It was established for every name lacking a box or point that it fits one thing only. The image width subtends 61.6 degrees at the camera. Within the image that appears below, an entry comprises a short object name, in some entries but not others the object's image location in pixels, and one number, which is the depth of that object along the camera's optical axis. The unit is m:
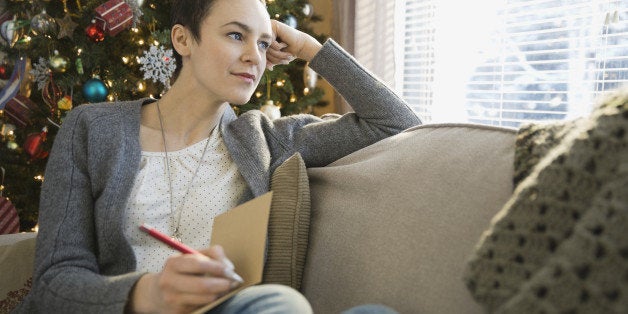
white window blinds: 1.99
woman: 1.03
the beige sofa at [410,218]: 0.82
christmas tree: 2.19
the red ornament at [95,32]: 2.20
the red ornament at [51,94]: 2.33
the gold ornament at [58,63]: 2.21
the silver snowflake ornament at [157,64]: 2.07
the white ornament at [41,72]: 2.28
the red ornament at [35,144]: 2.28
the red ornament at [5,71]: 2.33
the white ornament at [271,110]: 2.34
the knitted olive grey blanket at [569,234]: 0.53
